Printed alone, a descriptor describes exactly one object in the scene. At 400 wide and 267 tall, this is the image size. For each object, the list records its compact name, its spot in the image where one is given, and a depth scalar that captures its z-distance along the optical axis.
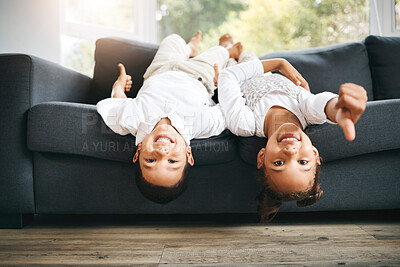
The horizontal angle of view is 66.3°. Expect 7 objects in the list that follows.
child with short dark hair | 1.15
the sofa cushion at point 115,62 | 1.93
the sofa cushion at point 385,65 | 1.86
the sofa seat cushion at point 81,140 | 1.26
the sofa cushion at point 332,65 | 1.84
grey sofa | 1.26
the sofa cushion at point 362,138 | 1.23
